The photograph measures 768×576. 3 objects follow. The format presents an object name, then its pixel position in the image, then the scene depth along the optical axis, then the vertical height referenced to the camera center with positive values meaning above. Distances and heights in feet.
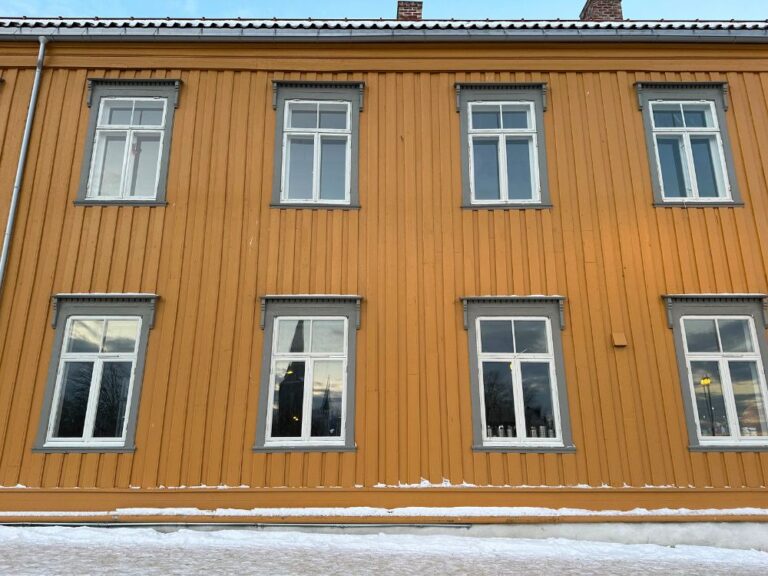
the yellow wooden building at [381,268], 23.32 +7.58
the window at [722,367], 23.82 +2.86
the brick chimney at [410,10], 34.09 +26.21
